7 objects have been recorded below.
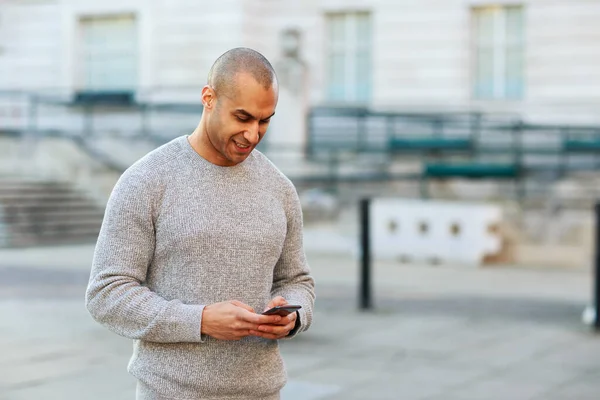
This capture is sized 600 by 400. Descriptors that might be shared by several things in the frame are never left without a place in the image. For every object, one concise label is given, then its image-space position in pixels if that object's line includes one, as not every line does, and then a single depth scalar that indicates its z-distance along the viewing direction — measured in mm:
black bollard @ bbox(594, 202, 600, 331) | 9219
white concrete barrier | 15945
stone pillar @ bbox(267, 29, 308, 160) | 20688
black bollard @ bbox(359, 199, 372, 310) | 10500
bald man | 2641
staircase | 17484
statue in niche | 21141
